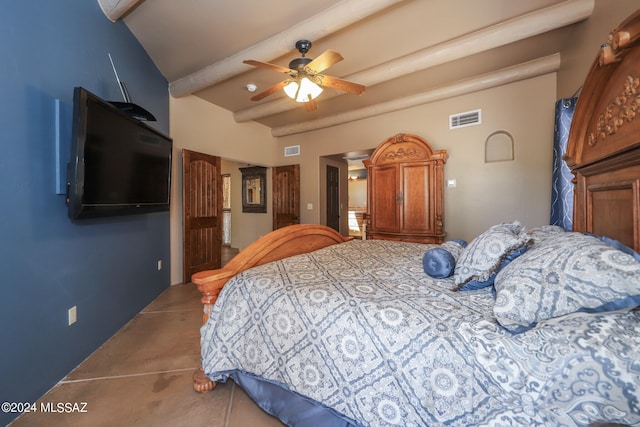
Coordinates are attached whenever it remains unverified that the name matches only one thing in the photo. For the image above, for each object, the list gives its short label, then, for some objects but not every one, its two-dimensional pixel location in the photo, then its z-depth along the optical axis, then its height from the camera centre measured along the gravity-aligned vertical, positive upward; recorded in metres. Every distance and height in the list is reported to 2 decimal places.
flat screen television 1.55 +0.43
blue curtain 2.04 +0.33
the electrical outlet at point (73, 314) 1.71 -0.71
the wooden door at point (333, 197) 5.69 +0.40
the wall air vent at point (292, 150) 5.46 +1.45
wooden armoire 3.42 +0.32
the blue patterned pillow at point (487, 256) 1.23 -0.24
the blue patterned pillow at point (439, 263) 1.42 -0.31
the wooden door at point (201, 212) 3.72 +0.04
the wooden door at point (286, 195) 5.38 +0.41
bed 0.70 -0.41
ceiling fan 2.20 +1.37
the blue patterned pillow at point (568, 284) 0.75 -0.25
